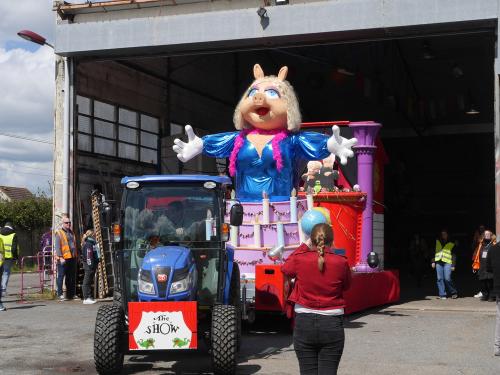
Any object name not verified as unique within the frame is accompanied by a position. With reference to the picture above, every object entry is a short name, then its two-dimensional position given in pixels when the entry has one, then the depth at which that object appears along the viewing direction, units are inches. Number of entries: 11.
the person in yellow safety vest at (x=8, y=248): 600.4
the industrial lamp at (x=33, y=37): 626.0
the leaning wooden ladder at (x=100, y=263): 640.4
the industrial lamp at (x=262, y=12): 585.6
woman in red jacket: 217.5
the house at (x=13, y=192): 2095.8
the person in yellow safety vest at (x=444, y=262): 664.4
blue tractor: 308.5
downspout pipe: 649.6
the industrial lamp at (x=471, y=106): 1037.3
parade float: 441.4
